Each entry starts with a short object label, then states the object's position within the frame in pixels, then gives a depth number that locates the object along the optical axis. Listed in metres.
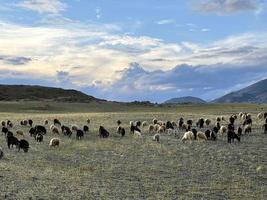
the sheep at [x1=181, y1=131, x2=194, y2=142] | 37.78
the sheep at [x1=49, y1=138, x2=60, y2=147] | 35.47
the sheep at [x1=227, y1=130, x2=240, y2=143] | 37.00
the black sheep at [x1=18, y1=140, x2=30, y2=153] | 32.16
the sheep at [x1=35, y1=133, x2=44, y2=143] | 38.93
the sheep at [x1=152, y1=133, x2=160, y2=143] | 38.66
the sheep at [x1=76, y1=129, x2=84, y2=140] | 41.47
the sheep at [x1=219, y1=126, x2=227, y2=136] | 42.16
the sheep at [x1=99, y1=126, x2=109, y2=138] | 42.62
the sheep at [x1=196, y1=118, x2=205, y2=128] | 50.08
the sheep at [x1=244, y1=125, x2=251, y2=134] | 43.28
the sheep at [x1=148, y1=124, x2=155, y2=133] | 46.47
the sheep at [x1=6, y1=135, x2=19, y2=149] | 33.78
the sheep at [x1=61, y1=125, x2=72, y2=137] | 43.75
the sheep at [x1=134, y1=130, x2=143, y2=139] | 41.91
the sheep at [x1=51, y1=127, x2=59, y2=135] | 45.13
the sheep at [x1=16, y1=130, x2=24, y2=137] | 43.19
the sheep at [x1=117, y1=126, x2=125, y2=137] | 43.05
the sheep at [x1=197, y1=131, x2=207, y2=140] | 37.91
